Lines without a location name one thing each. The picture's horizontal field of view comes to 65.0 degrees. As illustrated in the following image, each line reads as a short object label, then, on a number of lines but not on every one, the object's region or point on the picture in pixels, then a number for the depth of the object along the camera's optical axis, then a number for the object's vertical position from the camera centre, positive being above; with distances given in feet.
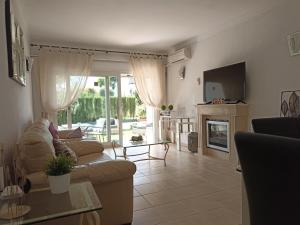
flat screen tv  13.46 +1.16
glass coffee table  13.57 -2.39
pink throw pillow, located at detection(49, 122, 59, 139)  9.41 -1.08
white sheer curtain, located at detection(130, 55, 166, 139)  20.14 +2.12
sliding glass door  19.19 -0.54
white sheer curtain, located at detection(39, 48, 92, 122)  17.13 +2.15
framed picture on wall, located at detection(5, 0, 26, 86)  6.68 +1.89
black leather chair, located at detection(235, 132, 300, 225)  2.83 -1.01
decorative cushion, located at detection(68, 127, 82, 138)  13.78 -1.69
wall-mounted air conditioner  18.24 +3.82
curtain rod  17.04 +4.39
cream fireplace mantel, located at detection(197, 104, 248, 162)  13.43 -1.06
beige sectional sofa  5.77 -1.81
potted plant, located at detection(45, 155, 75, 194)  4.64 -1.36
